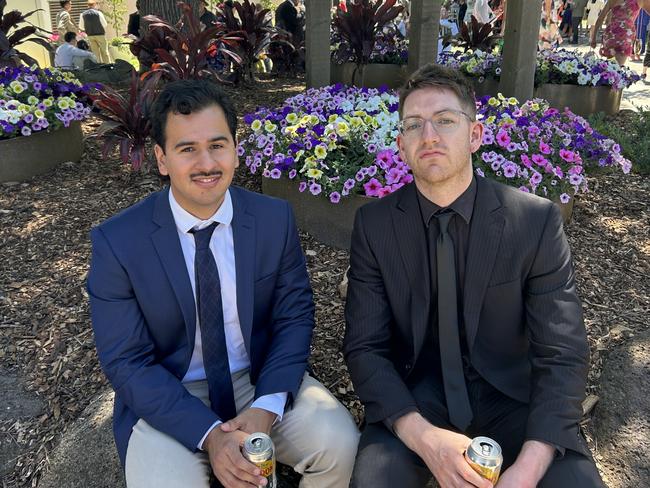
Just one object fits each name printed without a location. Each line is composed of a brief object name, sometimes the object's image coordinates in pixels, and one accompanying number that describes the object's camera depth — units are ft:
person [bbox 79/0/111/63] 38.94
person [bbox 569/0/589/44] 60.18
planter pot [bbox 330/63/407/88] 27.53
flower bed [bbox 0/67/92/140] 15.39
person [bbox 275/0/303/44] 34.96
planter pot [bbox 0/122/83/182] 15.35
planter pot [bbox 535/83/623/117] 22.22
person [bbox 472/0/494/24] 40.09
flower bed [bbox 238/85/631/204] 12.19
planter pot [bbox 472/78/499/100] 23.27
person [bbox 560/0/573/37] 62.69
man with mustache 6.48
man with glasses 6.59
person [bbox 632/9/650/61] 41.87
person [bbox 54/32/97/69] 32.99
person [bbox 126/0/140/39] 34.91
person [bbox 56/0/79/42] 42.50
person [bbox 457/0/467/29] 51.08
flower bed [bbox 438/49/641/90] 22.04
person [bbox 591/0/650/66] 28.37
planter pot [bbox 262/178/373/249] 12.44
